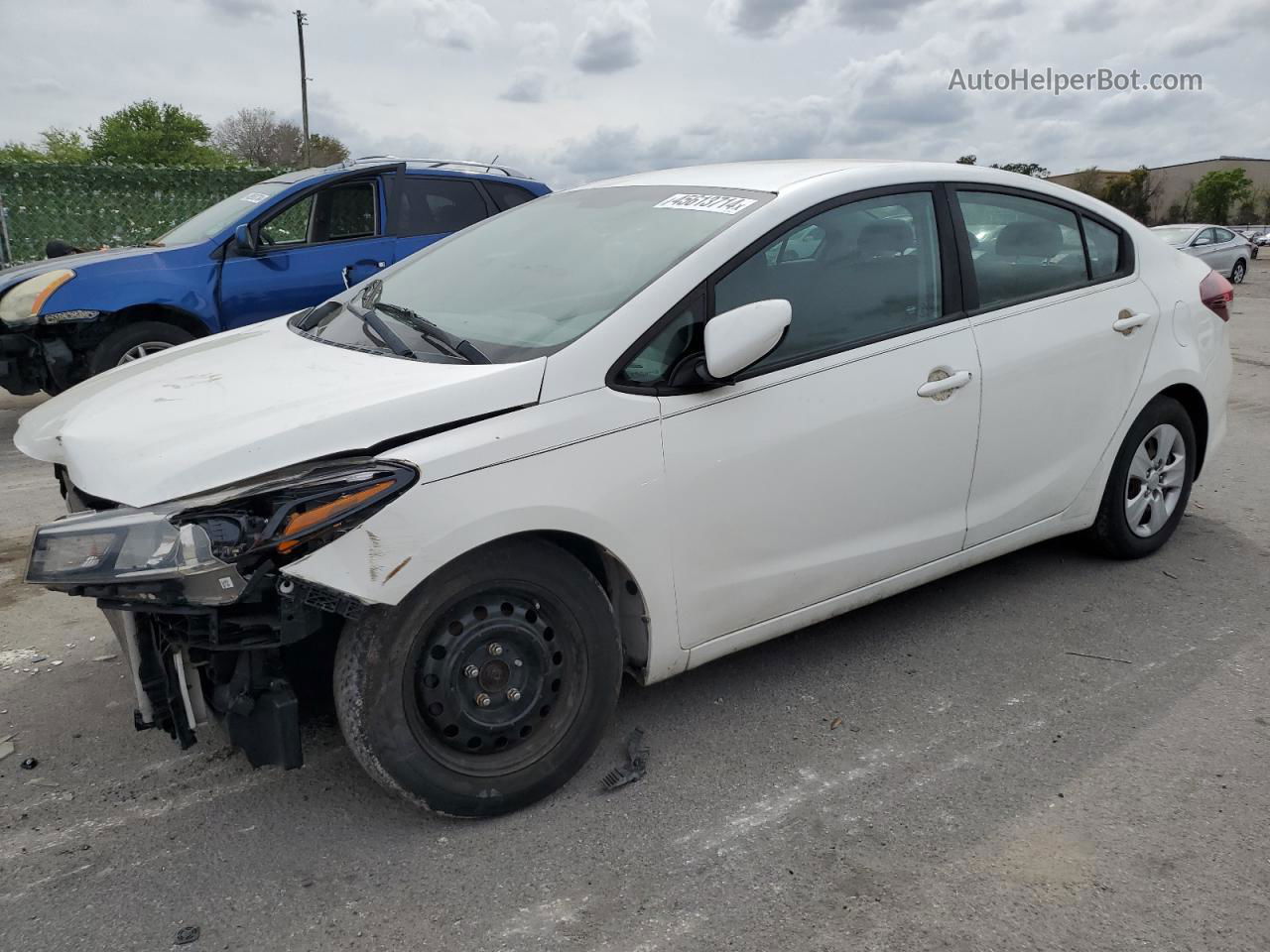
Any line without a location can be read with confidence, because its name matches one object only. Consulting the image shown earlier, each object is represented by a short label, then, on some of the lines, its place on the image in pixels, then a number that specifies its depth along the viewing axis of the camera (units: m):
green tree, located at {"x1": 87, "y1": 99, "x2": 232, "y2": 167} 73.06
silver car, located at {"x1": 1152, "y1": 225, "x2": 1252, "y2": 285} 21.89
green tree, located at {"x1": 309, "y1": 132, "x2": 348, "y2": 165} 69.19
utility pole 47.56
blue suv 7.10
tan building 72.69
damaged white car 2.43
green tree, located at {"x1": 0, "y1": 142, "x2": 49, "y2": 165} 63.00
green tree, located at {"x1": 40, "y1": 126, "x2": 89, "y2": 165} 75.69
